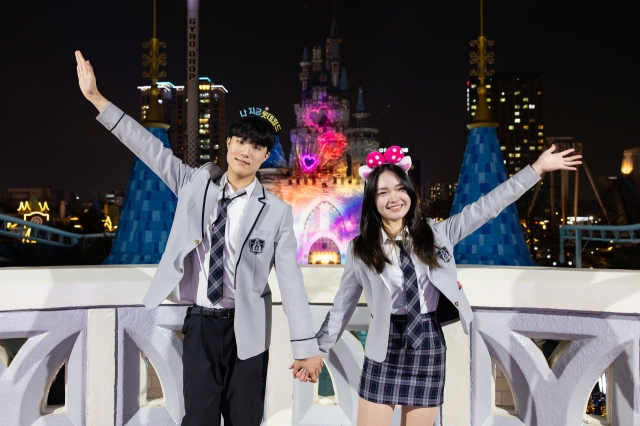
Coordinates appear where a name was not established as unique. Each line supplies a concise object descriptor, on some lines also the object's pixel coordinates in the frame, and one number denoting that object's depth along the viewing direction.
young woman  2.20
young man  2.21
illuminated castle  22.22
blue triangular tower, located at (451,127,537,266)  8.62
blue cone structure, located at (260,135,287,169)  23.11
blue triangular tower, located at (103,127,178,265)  9.36
